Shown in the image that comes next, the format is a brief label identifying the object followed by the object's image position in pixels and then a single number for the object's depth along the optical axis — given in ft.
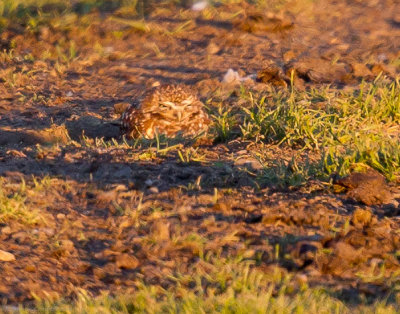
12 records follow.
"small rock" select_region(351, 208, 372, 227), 26.58
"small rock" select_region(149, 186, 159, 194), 29.35
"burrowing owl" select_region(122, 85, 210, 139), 37.63
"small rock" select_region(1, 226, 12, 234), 25.93
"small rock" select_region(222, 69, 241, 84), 43.80
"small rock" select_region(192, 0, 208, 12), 54.44
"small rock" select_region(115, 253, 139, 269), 24.16
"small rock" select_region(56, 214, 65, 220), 27.20
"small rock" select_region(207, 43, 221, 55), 49.38
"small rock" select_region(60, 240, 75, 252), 25.04
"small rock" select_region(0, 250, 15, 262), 23.91
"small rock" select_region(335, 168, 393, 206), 28.45
